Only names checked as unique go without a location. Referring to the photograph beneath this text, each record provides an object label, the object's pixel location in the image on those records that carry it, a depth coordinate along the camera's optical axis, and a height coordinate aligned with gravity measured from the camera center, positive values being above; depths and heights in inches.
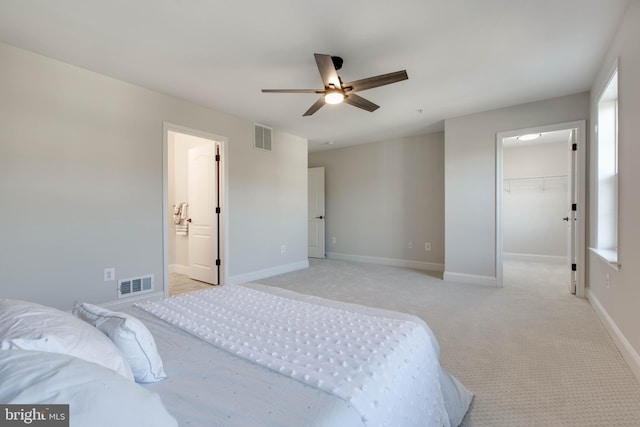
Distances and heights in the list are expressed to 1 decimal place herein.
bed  30.5 -20.7
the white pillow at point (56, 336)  27.8 -12.7
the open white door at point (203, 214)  166.9 -0.8
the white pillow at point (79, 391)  20.2 -13.4
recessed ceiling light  205.7 +55.0
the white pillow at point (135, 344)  34.7 -16.4
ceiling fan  87.3 +43.1
